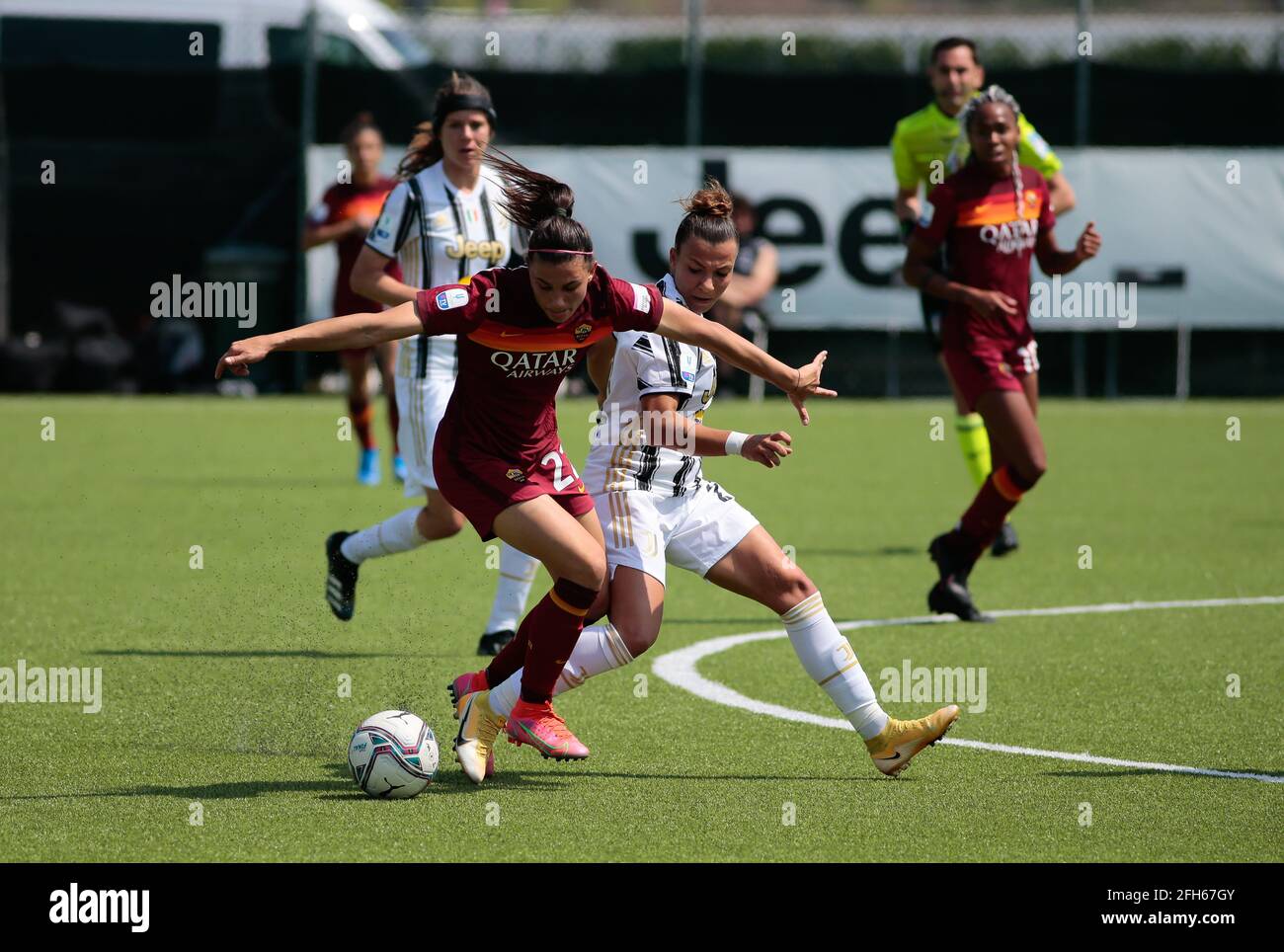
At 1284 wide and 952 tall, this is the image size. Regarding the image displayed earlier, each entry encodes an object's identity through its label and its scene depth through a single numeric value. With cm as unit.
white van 2155
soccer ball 555
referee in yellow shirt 1067
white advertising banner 2038
